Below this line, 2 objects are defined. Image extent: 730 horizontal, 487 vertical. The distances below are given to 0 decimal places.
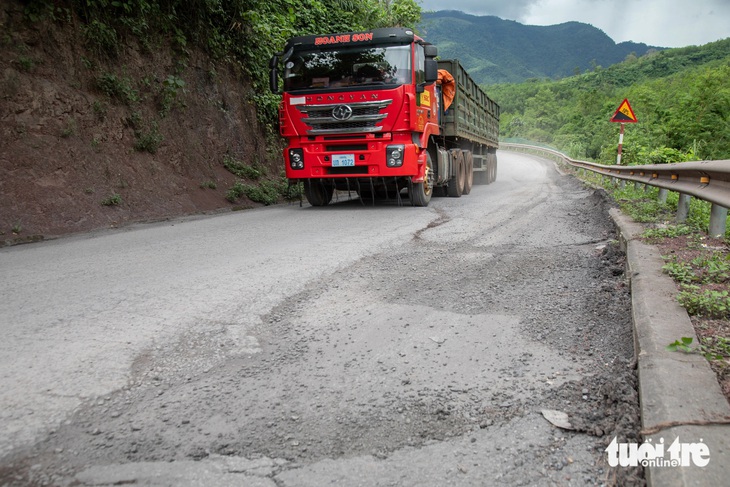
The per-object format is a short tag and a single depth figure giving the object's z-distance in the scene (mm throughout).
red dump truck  9297
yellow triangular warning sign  16531
